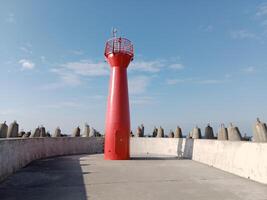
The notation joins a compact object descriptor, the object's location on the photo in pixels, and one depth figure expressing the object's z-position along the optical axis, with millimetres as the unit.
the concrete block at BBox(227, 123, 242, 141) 12997
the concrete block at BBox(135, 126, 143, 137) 18087
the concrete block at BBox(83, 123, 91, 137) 17672
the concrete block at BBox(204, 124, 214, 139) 16119
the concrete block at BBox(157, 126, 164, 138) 17973
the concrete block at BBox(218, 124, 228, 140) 14675
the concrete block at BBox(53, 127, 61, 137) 16736
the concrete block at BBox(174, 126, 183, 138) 17129
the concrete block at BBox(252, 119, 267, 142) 10973
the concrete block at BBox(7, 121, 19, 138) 13714
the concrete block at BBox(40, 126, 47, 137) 16604
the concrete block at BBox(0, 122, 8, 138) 13157
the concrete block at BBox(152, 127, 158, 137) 20662
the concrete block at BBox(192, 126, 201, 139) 16729
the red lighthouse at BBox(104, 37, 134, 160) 10292
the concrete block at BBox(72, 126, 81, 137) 15983
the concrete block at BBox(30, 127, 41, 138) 15946
